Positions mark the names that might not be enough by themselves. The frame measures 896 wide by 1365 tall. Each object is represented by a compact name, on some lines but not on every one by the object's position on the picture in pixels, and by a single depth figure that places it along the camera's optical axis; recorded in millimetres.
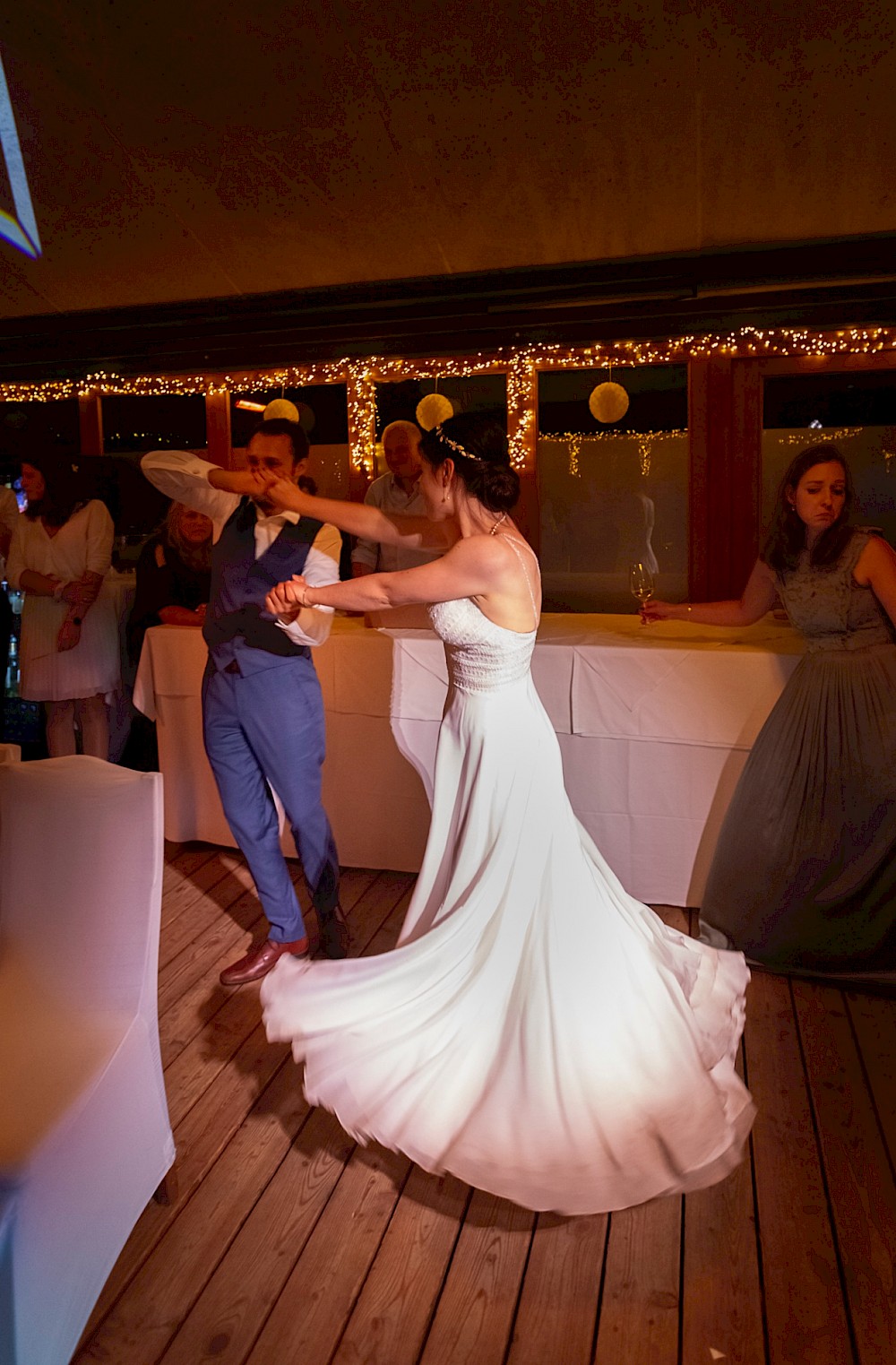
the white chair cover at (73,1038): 1338
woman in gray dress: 2748
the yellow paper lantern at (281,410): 5414
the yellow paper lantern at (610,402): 4832
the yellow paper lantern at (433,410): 5191
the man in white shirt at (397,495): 4366
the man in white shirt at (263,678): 2734
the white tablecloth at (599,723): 3176
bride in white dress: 1813
